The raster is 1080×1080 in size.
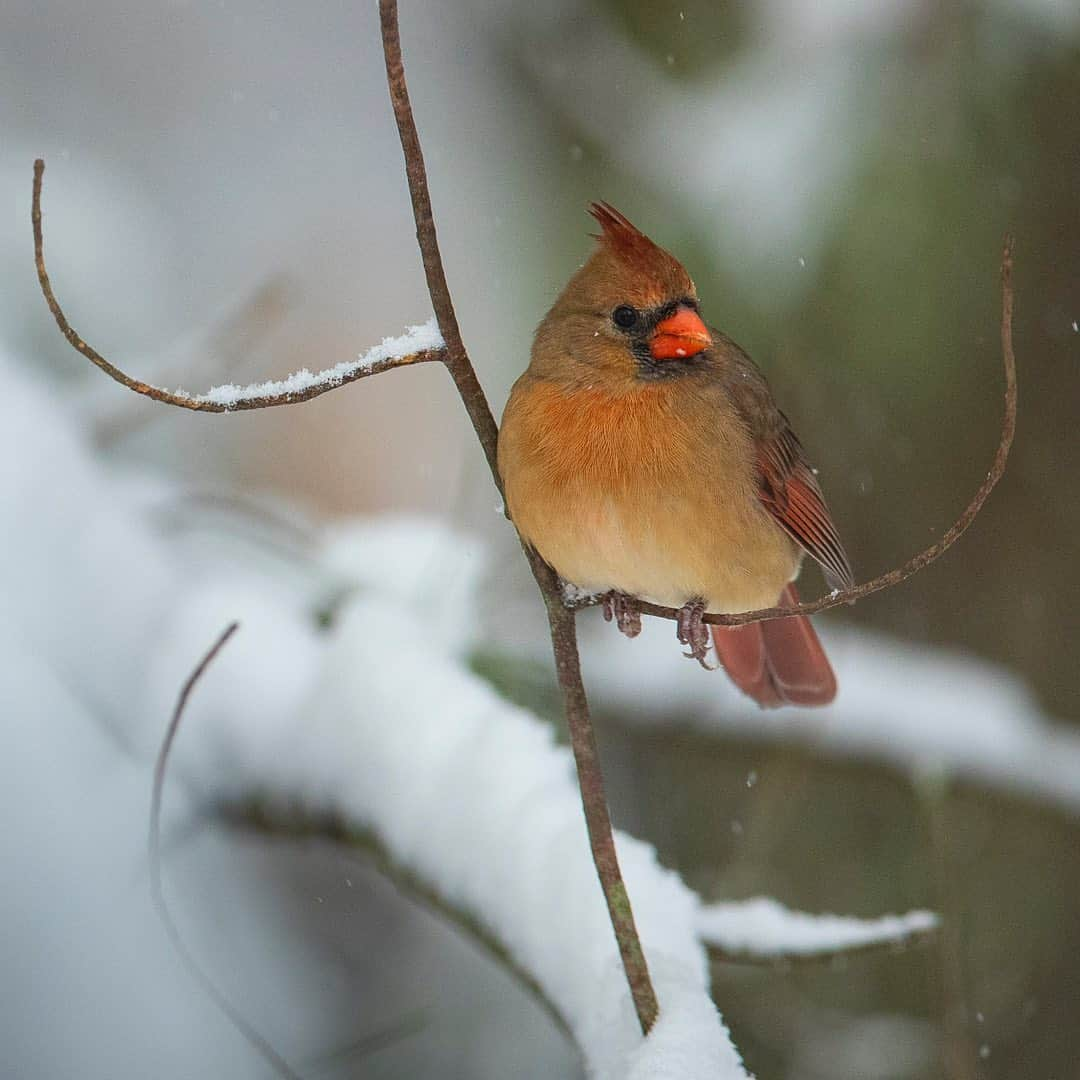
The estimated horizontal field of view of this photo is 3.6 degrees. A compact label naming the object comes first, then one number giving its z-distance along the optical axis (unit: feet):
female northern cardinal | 17.15
